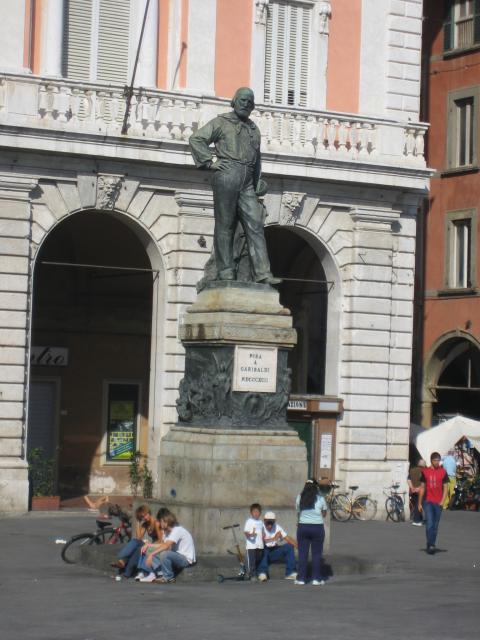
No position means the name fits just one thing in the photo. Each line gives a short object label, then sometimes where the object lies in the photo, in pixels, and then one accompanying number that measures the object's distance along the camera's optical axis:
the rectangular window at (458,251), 47.53
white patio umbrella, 41.50
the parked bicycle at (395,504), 37.28
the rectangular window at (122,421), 40.09
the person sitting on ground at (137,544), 22.88
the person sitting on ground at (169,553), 22.31
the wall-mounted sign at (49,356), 39.62
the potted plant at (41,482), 34.22
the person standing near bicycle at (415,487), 36.75
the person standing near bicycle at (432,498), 28.66
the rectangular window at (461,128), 47.41
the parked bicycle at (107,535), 25.27
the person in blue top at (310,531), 22.58
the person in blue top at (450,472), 41.25
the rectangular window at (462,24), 47.56
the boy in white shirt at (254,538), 22.38
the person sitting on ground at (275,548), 22.73
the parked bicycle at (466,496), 42.12
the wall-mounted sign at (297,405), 37.28
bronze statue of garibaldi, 23.94
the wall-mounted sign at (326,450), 37.38
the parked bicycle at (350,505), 36.16
